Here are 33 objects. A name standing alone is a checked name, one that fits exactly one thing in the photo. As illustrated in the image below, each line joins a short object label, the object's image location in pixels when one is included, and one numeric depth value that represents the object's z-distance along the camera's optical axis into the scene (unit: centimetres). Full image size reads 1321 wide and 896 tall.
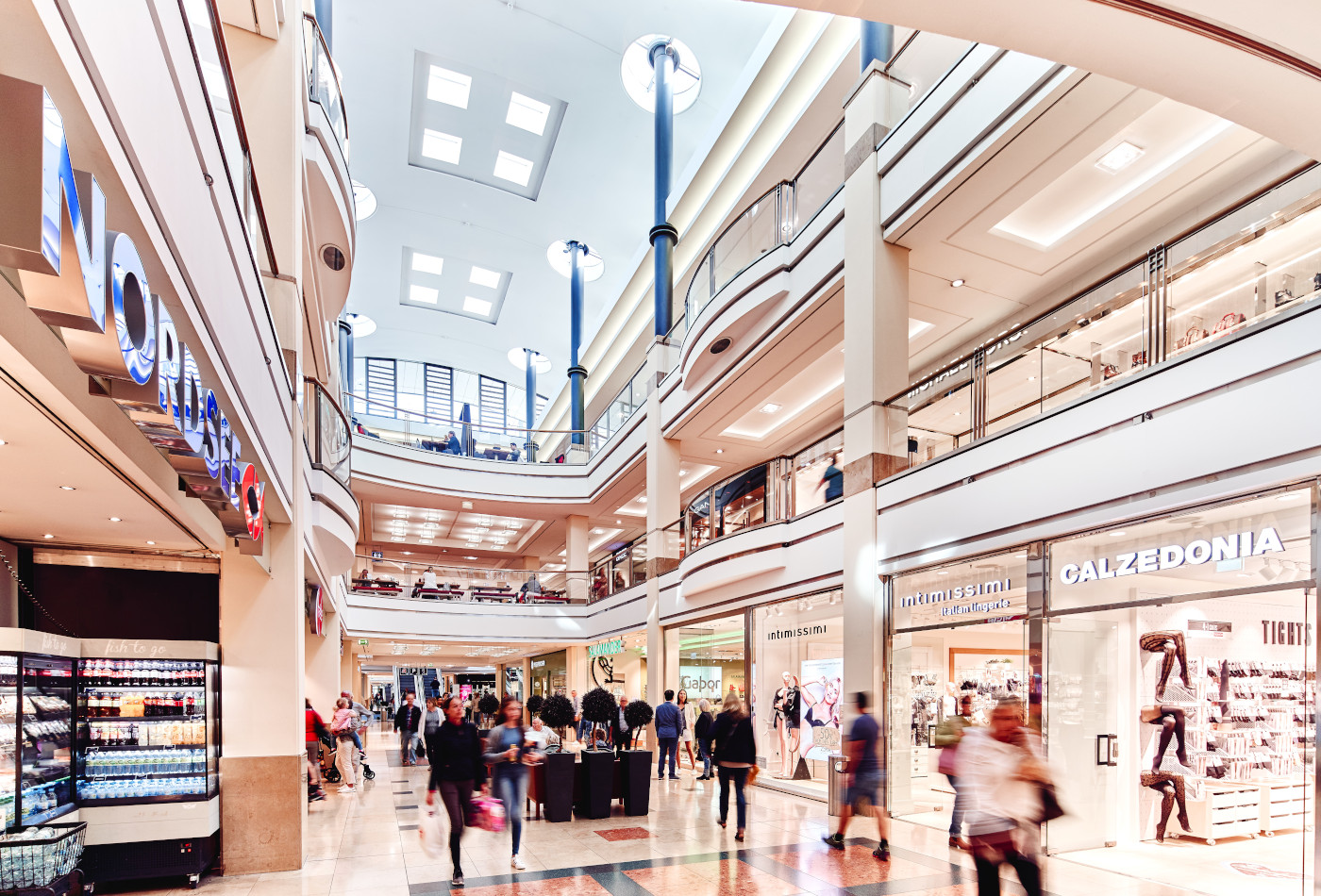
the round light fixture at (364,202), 2316
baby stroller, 1373
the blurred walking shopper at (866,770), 729
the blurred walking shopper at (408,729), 1775
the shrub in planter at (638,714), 1191
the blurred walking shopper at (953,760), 640
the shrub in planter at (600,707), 1154
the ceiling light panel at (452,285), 2789
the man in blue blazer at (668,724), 1335
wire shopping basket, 534
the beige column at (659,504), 1750
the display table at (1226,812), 689
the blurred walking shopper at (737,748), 831
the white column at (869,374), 1009
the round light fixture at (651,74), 1845
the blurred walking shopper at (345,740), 1302
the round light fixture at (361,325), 3148
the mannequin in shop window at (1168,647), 706
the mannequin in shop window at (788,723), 1301
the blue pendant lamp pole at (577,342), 2544
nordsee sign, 204
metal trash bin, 952
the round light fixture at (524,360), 3312
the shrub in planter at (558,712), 1117
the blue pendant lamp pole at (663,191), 1838
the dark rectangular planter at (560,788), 963
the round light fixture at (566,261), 2564
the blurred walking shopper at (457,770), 679
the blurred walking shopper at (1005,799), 463
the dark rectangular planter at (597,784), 980
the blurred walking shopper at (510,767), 740
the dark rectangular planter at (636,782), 1003
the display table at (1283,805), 568
